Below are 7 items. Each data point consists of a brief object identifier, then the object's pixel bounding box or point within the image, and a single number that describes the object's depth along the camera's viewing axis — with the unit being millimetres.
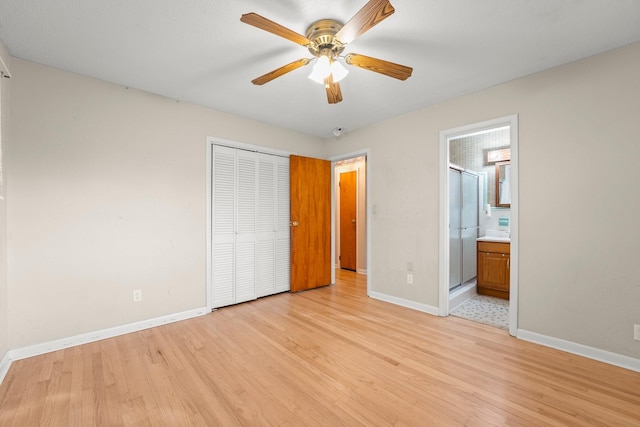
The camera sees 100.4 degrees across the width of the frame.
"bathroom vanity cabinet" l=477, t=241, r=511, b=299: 3687
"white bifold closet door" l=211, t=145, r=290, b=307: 3363
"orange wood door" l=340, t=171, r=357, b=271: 5660
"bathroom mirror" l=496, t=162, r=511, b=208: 4180
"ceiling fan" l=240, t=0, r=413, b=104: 1495
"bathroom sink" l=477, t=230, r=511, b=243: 3849
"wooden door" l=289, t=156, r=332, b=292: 4051
